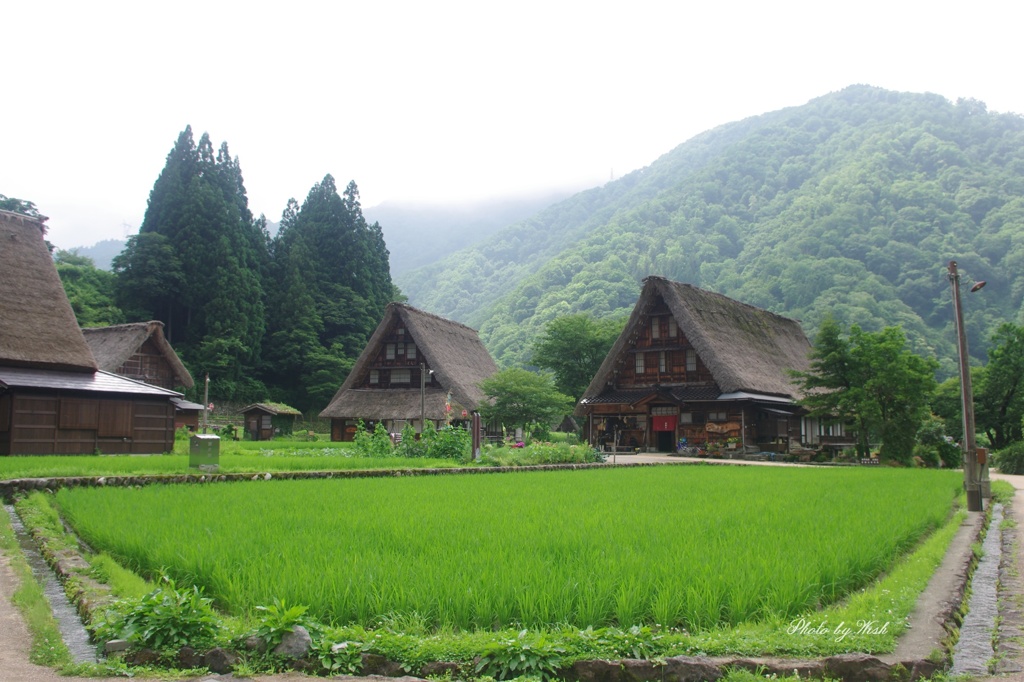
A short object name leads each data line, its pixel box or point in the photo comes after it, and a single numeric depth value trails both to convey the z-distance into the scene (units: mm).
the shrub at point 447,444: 19141
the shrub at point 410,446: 19359
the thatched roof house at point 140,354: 29719
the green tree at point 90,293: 37625
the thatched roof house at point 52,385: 17297
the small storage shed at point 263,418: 34094
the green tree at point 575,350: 41072
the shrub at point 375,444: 19656
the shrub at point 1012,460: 21375
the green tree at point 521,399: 29094
